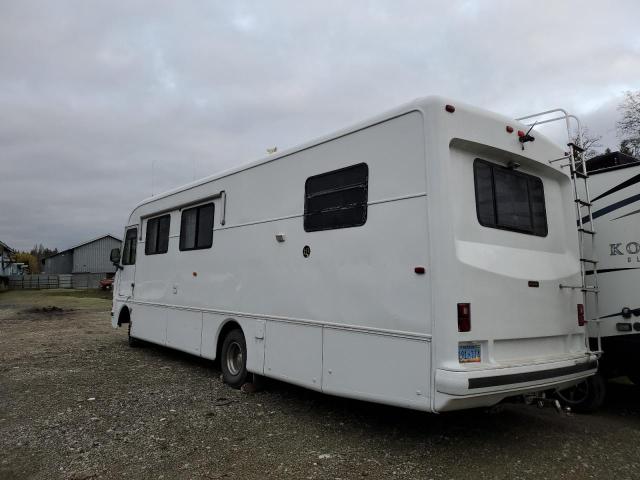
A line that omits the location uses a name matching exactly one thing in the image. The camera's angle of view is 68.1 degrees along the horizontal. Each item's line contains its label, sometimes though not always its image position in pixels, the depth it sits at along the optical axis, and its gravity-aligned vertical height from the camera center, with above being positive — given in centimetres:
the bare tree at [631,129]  1833 +684
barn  5175 +463
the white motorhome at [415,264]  388 +35
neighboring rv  524 +39
